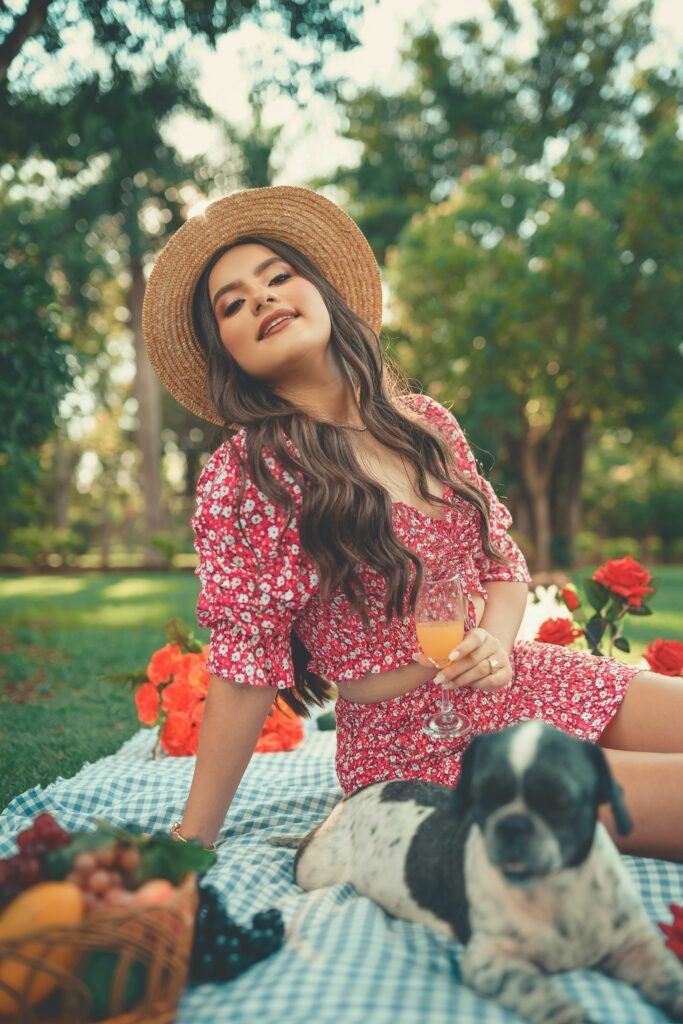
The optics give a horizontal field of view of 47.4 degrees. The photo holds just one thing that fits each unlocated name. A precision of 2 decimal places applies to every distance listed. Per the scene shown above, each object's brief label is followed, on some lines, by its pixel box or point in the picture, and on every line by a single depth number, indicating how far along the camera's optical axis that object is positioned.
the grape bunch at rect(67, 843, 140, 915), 1.35
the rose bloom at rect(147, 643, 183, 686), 3.74
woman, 2.12
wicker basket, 1.24
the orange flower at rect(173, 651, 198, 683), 3.66
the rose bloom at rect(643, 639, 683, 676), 3.36
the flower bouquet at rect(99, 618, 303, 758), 3.58
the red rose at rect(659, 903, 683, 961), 1.54
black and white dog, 1.35
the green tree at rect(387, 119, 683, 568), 16.19
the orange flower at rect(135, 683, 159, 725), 3.74
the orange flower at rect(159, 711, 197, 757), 3.57
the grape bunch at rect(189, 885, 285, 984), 1.58
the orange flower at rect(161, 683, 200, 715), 3.57
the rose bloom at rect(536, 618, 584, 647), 3.48
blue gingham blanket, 1.42
